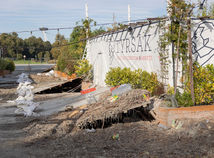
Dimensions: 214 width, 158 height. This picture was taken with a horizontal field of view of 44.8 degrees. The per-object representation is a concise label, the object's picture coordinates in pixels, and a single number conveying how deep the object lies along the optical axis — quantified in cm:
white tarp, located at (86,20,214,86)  765
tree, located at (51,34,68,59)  4411
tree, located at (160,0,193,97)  759
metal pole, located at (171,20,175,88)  812
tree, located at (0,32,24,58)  5984
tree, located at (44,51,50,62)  6364
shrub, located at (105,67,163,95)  872
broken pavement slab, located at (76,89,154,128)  691
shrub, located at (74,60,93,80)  1622
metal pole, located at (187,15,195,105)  707
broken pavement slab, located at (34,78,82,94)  1459
